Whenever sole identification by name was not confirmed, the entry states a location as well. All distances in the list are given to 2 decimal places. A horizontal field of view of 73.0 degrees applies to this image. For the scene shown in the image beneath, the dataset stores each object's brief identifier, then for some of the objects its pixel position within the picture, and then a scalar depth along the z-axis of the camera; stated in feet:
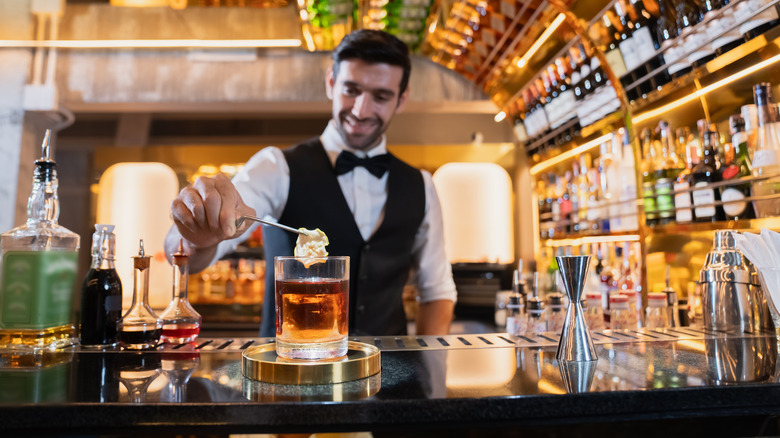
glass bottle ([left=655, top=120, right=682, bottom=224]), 6.31
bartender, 6.35
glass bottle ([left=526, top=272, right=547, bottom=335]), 4.63
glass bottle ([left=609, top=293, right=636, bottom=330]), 4.76
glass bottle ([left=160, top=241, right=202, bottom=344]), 3.87
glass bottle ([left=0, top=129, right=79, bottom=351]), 3.36
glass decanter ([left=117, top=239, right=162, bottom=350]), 3.58
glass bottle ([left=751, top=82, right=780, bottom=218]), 4.70
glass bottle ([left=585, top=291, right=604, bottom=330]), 4.99
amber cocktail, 2.74
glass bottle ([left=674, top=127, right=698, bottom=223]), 5.89
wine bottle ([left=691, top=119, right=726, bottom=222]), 5.50
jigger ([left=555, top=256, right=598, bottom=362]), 3.00
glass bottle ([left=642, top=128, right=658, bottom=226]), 6.70
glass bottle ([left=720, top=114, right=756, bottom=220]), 5.17
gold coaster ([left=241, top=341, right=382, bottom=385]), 2.47
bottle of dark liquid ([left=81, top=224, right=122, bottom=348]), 3.63
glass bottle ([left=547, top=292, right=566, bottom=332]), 4.81
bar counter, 2.10
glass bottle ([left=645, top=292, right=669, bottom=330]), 4.94
